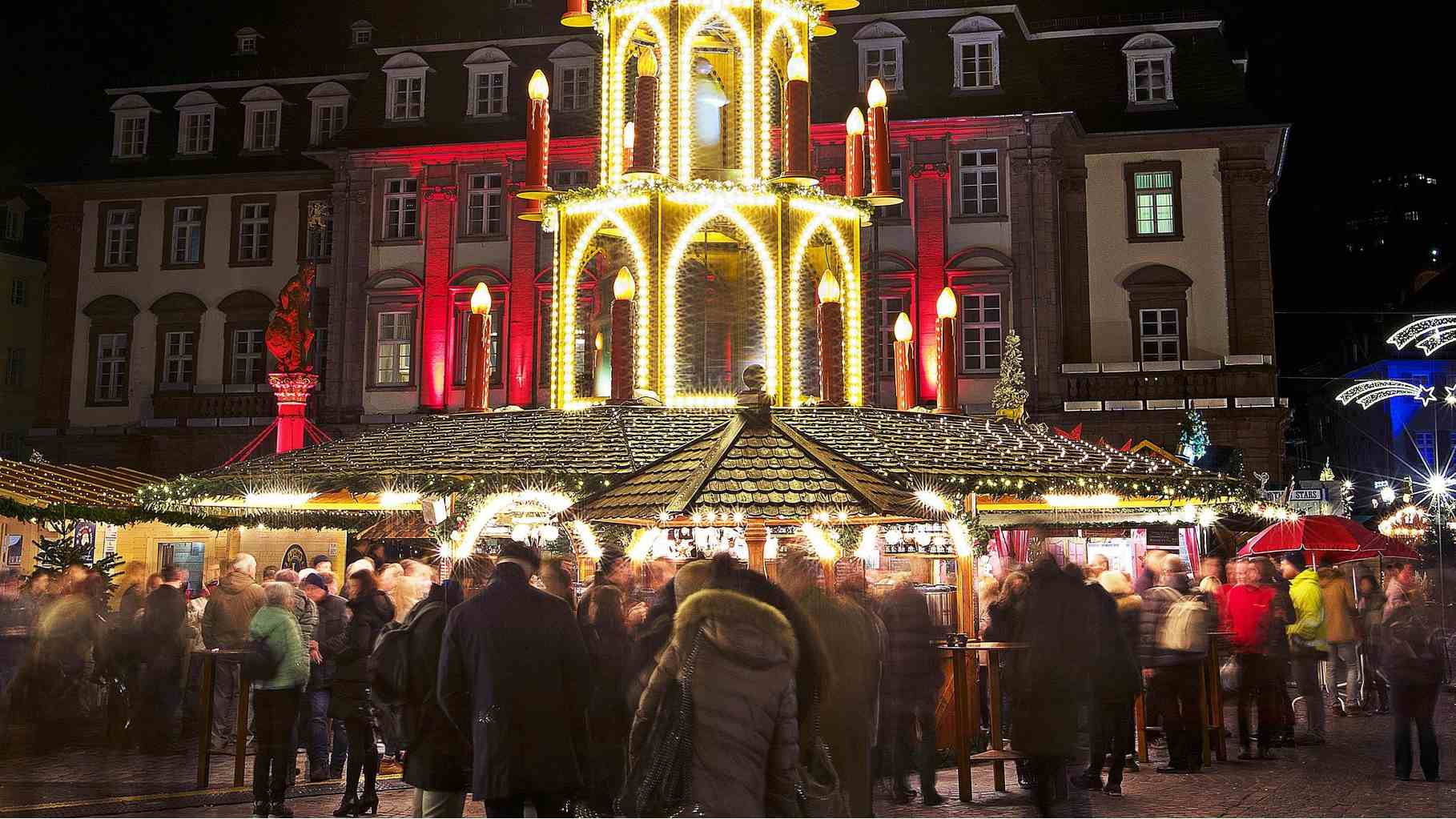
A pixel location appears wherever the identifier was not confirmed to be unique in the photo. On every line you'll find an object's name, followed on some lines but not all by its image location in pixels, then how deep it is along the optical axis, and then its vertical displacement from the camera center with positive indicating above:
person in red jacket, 13.06 -0.24
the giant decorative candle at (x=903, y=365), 12.52 +2.09
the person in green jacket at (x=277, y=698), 9.71 -0.55
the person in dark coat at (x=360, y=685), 9.93 -0.47
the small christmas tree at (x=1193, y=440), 29.89 +3.46
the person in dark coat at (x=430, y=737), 7.58 -0.61
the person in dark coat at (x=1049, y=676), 8.86 -0.36
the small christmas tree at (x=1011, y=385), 16.36 +3.70
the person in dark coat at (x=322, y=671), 11.30 -0.42
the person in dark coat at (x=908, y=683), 10.29 -0.46
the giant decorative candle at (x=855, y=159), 13.20 +4.01
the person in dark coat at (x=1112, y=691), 10.14 -0.53
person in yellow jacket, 14.05 -0.26
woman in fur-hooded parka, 6.10 -0.36
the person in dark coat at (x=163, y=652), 13.52 -0.35
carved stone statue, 19.39 +3.76
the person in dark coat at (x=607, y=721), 8.26 -0.58
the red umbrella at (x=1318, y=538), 18.55 +0.97
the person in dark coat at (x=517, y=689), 7.05 -0.35
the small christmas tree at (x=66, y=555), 16.47 +0.65
